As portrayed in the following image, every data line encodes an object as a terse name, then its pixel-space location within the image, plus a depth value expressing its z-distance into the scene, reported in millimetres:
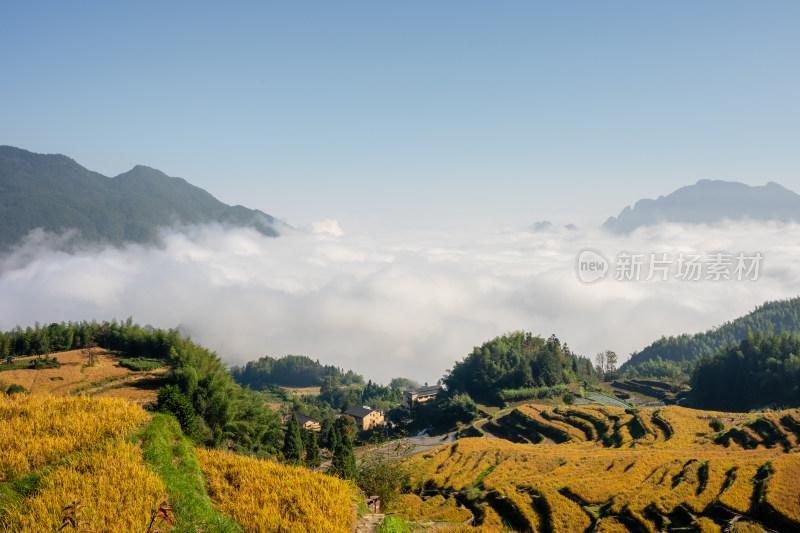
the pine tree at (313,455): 53625
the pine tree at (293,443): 54156
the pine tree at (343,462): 36500
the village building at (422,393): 122988
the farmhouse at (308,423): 103625
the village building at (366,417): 114212
